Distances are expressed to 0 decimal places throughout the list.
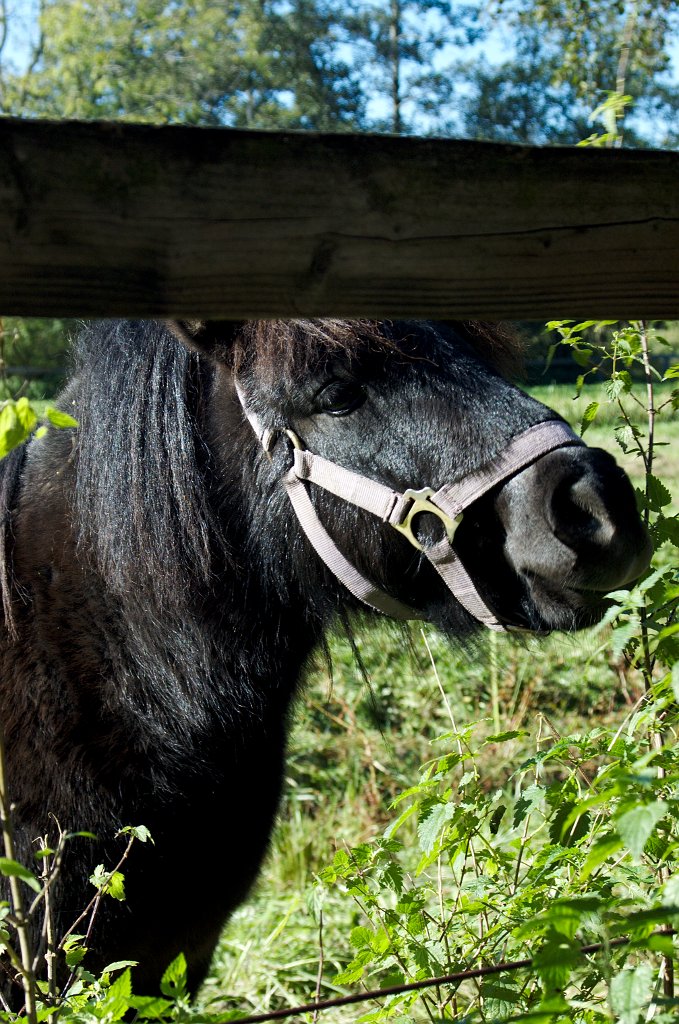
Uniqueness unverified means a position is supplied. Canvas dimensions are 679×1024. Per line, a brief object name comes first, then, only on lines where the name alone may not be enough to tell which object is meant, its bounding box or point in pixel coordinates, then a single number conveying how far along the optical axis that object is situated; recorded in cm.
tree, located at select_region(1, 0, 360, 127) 2719
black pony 213
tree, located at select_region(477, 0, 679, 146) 3120
